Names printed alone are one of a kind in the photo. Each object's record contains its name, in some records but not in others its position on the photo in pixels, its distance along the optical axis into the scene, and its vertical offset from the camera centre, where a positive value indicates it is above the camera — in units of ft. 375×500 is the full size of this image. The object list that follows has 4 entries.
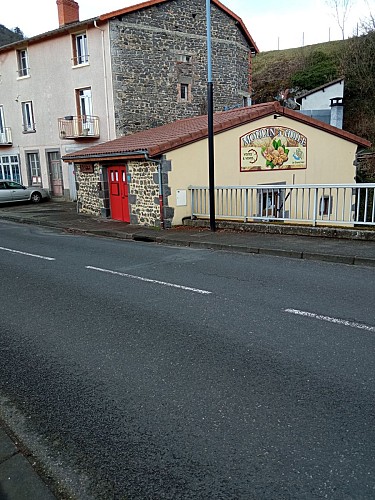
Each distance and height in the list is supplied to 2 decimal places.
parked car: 79.25 -3.81
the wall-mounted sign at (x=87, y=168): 58.35 +0.34
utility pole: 39.91 +1.95
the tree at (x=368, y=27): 103.17 +32.19
